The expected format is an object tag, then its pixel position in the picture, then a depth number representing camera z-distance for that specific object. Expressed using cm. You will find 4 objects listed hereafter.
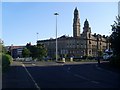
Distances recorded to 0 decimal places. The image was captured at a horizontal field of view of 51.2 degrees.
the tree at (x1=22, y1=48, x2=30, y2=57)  4747
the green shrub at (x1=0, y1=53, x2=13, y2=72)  1168
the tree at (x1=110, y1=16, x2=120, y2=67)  1417
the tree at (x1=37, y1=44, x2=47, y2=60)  4108
